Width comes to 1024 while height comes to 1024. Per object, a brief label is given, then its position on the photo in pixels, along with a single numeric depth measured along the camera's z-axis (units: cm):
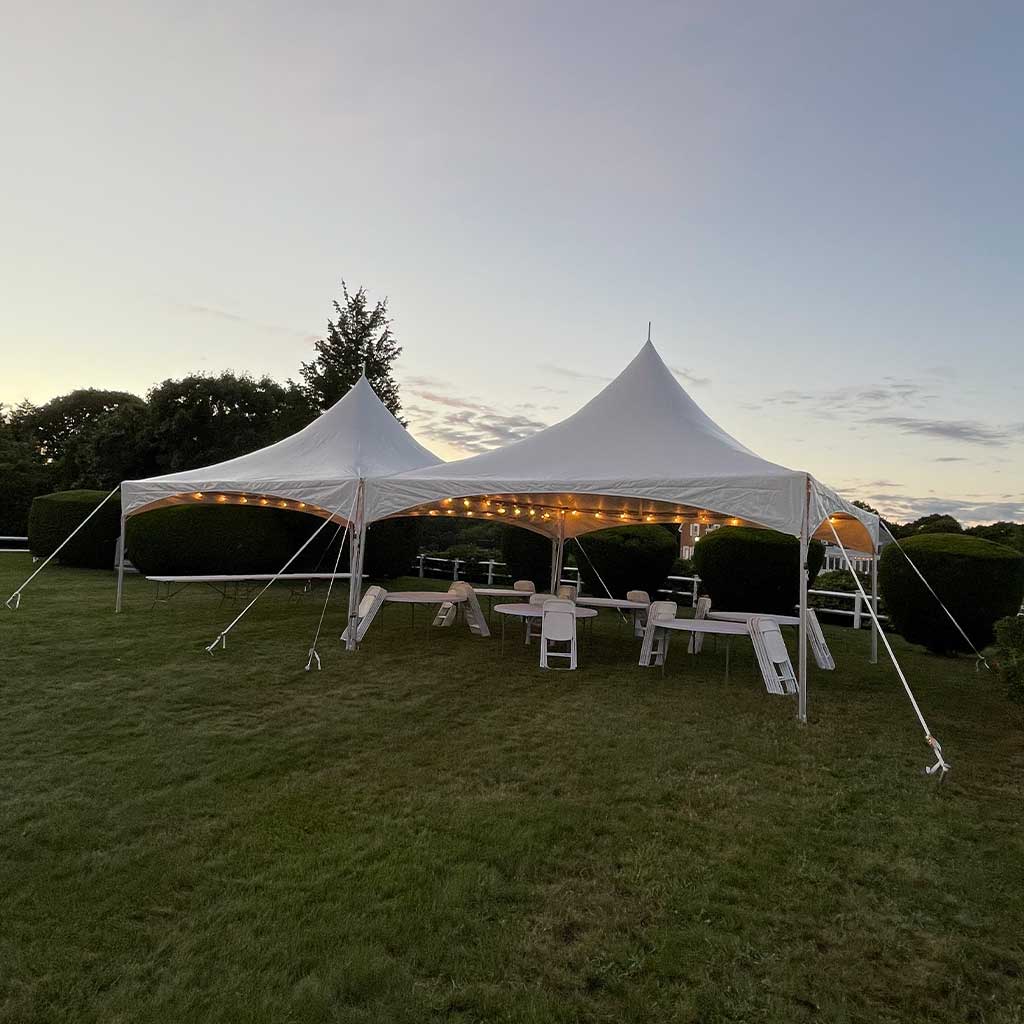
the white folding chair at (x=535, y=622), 863
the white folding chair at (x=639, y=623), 950
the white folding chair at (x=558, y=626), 723
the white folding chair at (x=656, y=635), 734
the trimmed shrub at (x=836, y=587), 1319
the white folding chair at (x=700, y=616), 874
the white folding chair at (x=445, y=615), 972
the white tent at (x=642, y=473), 615
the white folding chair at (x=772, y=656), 656
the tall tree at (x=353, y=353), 2495
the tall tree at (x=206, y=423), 2250
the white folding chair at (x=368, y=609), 797
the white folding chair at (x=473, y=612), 909
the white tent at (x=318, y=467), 841
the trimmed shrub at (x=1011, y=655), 513
